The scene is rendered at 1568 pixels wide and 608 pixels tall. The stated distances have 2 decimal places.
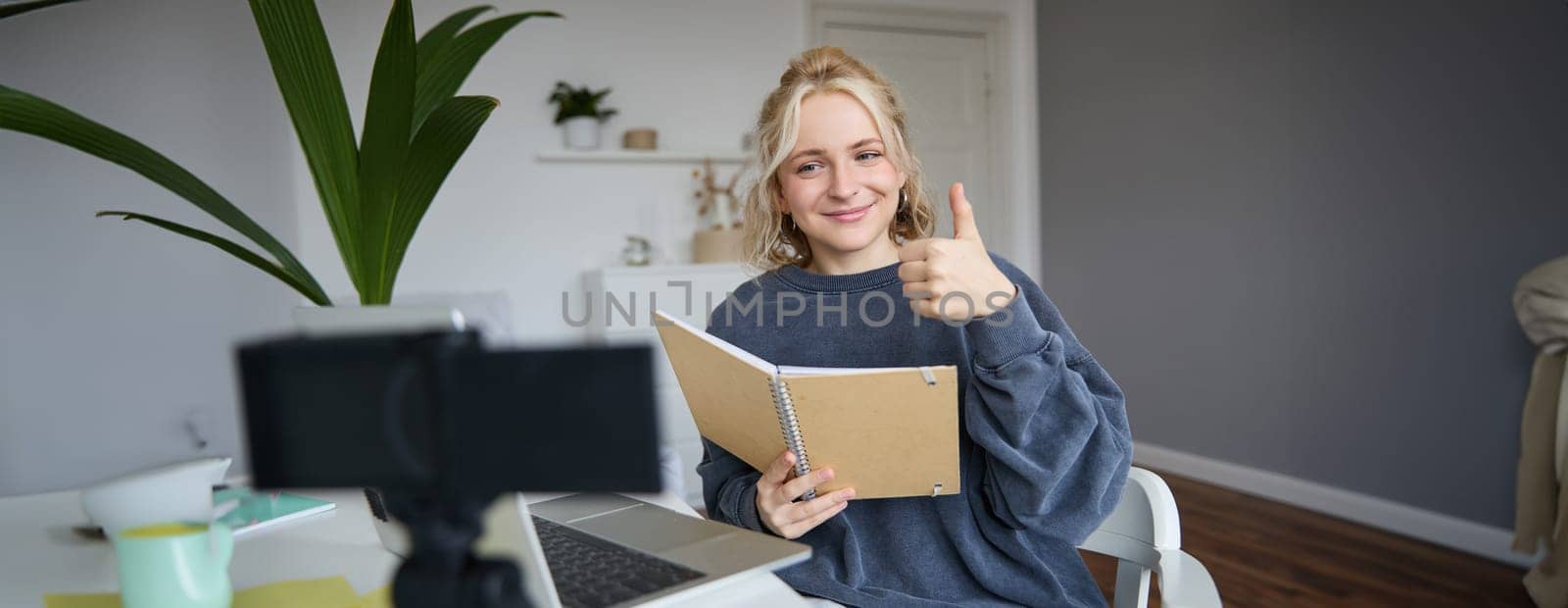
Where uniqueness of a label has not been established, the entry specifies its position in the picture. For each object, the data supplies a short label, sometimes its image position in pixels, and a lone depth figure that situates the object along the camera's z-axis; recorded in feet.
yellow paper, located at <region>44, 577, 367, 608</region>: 2.62
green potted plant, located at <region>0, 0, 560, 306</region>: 4.01
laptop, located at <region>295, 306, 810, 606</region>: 2.11
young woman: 3.22
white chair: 3.21
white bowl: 2.57
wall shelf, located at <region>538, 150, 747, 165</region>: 12.23
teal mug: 2.28
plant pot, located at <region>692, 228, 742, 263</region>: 12.69
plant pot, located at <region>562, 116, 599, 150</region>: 12.09
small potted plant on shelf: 12.09
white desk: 2.72
